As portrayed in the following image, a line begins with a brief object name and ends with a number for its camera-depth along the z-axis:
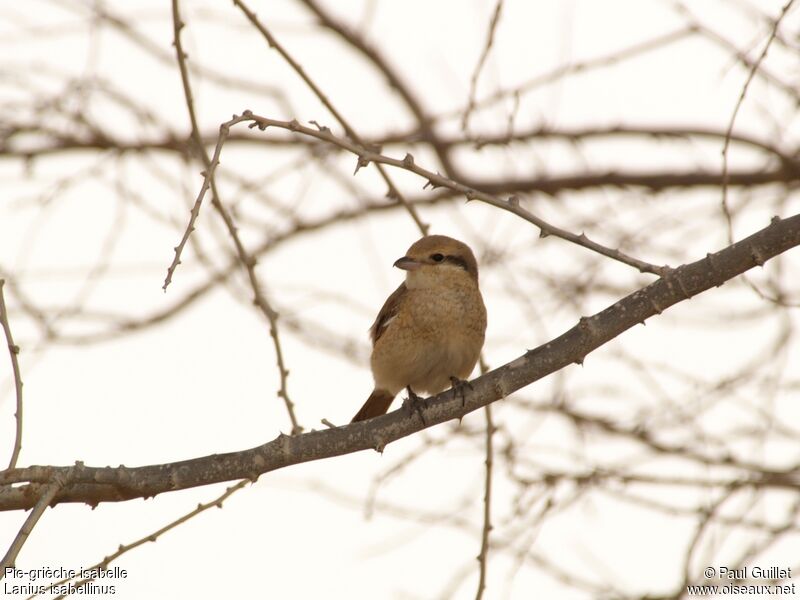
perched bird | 9.55
